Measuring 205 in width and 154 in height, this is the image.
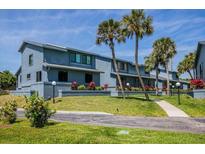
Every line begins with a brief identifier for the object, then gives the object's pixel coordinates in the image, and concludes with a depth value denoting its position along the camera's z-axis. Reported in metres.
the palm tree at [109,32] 16.55
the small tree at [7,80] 28.00
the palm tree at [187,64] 32.54
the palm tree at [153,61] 26.21
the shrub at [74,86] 18.97
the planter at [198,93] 15.88
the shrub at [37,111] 7.89
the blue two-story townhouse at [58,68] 18.86
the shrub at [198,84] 16.67
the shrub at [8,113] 8.91
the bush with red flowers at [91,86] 19.68
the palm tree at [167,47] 25.41
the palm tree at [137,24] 16.61
